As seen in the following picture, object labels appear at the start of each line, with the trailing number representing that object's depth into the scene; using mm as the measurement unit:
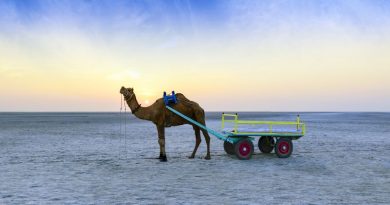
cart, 12312
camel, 12320
